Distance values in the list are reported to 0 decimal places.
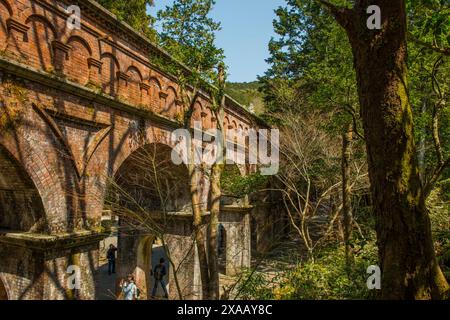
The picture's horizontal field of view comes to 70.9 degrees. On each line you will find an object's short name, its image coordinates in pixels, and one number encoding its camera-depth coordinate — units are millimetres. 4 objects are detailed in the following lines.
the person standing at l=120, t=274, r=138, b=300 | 9773
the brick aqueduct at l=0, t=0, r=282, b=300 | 5492
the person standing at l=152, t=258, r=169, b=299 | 13929
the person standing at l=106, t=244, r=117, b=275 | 16936
